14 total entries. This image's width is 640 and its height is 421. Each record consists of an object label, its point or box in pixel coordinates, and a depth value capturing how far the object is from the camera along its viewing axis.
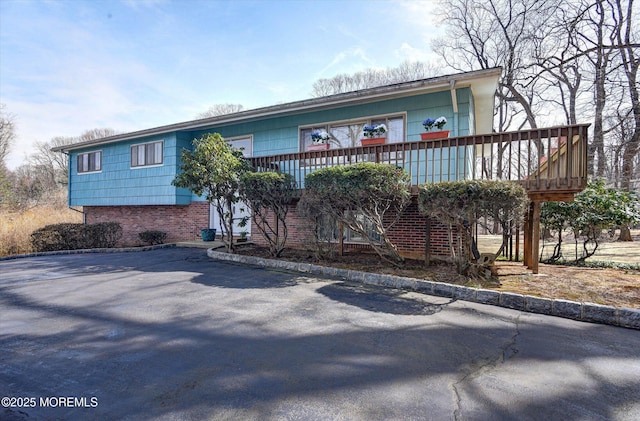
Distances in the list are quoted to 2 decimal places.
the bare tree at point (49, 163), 31.16
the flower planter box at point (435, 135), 7.15
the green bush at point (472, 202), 4.81
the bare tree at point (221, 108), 32.58
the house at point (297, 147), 7.36
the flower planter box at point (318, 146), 9.30
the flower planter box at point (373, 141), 7.98
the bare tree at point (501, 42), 18.38
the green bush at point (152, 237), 11.55
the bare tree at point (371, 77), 25.77
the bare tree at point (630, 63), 14.27
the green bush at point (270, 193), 7.33
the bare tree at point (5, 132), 24.14
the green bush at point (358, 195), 5.89
